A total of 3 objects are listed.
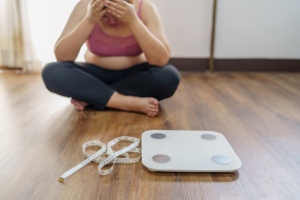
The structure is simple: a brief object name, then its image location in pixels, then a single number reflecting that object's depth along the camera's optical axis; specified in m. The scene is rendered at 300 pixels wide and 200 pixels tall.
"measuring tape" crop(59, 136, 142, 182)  0.74
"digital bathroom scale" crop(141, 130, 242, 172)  0.74
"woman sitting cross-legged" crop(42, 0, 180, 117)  1.14
